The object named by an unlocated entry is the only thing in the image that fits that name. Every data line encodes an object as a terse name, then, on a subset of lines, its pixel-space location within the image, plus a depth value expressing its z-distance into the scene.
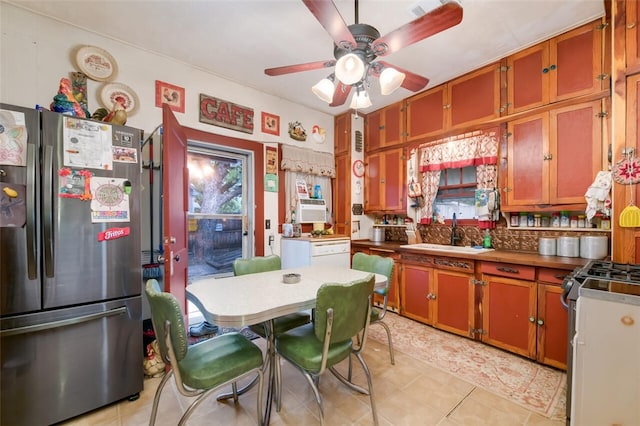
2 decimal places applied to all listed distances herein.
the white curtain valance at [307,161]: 3.63
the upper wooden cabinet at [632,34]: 1.78
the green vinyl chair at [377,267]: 2.12
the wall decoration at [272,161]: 3.51
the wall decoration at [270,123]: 3.45
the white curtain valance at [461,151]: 2.82
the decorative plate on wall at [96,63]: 2.24
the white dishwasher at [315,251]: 3.32
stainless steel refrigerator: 1.46
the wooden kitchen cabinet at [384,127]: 3.66
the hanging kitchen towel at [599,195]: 2.08
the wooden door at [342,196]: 4.02
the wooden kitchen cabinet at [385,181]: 3.67
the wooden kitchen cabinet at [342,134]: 4.02
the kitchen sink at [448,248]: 2.79
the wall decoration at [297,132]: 3.72
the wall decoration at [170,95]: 2.65
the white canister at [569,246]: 2.28
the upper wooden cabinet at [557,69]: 2.18
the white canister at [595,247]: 2.14
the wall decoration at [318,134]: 3.98
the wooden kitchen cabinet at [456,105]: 2.78
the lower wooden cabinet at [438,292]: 2.65
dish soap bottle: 2.94
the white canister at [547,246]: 2.42
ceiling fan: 1.29
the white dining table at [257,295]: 1.25
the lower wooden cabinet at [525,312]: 2.11
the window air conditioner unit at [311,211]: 3.76
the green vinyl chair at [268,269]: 1.97
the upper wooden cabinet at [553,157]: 2.22
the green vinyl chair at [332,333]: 1.31
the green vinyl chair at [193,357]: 1.20
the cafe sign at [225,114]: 2.95
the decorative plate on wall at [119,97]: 2.35
